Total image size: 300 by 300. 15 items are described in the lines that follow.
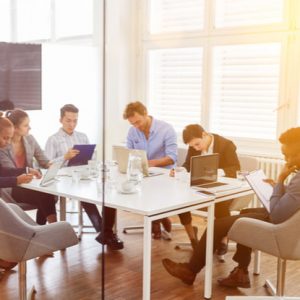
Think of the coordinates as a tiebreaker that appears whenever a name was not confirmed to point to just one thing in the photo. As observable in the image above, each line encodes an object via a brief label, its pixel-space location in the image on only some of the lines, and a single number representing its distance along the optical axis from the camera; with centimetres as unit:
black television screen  204
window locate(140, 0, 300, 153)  406
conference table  248
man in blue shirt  391
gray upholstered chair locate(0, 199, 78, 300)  228
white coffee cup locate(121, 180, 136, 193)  287
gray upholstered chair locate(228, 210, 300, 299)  239
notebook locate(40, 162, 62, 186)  262
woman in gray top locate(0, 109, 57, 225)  212
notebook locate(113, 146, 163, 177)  336
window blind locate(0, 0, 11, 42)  200
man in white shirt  234
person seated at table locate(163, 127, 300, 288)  246
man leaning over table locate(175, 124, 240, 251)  348
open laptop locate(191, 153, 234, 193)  300
